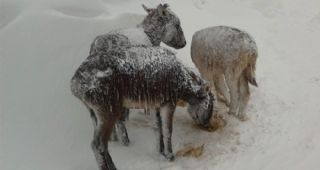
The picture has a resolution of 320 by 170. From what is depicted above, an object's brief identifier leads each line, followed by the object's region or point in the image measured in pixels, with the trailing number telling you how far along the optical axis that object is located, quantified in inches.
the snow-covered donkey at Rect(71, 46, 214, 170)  232.8
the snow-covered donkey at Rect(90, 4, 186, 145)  275.1
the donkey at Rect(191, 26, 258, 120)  280.2
